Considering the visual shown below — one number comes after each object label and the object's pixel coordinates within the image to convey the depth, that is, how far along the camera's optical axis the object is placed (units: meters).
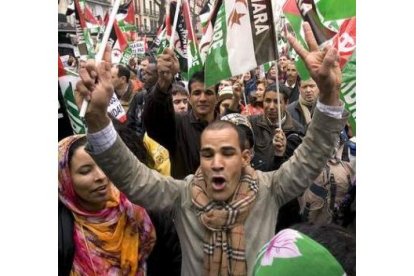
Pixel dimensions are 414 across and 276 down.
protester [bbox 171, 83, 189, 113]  4.86
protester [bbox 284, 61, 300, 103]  5.32
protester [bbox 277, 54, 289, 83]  6.55
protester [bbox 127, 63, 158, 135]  3.65
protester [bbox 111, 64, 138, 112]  4.58
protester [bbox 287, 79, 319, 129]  4.34
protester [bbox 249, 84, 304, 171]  3.38
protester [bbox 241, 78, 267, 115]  5.17
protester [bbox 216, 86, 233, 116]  4.33
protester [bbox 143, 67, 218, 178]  3.17
